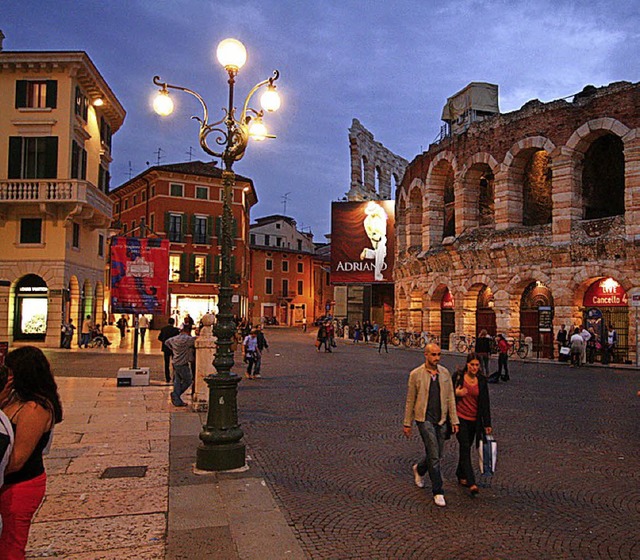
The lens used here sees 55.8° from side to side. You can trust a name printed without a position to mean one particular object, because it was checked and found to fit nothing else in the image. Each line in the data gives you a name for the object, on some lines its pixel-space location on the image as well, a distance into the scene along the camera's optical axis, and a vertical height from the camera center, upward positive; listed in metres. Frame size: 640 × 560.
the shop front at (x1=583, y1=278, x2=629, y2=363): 24.20 +0.25
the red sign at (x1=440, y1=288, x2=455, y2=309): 33.00 +0.85
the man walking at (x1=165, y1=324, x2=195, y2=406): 12.20 -1.03
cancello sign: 24.14 +0.96
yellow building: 27.75 +5.63
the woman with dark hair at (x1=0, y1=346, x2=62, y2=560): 3.43 -0.74
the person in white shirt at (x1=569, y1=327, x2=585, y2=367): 22.83 -1.11
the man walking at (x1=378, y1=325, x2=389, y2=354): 31.17 -1.02
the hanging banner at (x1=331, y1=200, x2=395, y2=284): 41.72 +5.11
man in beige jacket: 6.27 -0.94
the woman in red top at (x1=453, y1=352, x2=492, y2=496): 6.64 -1.07
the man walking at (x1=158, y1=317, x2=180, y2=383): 16.10 -0.68
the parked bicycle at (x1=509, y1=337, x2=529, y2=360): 26.84 -1.37
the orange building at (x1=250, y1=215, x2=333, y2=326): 69.50 +4.88
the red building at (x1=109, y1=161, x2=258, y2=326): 50.38 +7.38
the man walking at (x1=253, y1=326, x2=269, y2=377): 17.66 -1.09
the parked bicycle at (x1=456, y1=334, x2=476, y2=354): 30.02 -1.30
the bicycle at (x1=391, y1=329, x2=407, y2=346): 35.94 -1.30
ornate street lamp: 7.24 -0.29
